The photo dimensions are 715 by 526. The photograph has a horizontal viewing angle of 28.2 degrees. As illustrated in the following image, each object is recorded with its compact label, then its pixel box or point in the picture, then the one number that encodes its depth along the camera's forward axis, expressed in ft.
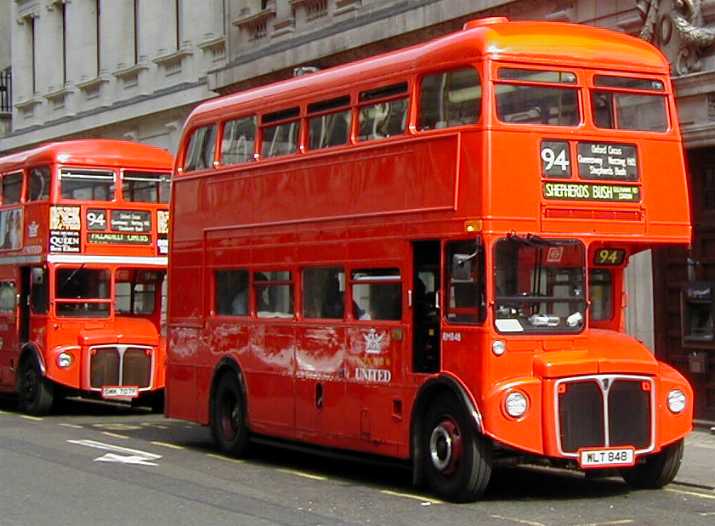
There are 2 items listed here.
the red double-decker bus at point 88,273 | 76.02
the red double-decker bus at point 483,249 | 41.32
